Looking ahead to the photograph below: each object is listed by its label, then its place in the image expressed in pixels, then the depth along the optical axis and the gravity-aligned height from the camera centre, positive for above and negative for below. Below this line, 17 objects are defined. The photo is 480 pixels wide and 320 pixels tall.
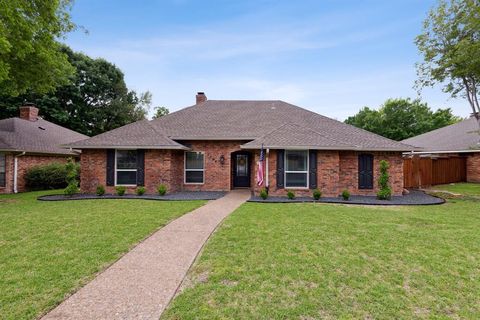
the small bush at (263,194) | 11.05 -1.39
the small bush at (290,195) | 11.24 -1.44
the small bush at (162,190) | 11.95 -1.26
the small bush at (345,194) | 10.98 -1.38
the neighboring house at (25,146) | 14.01 +1.18
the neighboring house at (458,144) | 18.41 +1.59
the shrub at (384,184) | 11.15 -0.96
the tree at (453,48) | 11.04 +5.73
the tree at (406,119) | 34.50 +6.32
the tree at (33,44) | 9.59 +5.26
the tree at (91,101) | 26.41 +7.42
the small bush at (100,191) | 11.89 -1.29
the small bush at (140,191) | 12.09 -1.32
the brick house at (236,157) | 11.84 +0.37
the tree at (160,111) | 37.94 +8.36
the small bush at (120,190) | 11.95 -1.26
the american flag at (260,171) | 11.26 -0.33
